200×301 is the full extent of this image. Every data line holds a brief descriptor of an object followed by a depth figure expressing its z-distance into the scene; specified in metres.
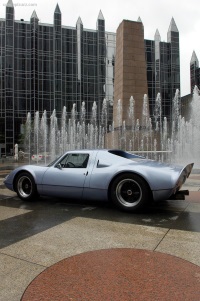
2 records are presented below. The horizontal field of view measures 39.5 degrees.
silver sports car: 4.66
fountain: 20.50
